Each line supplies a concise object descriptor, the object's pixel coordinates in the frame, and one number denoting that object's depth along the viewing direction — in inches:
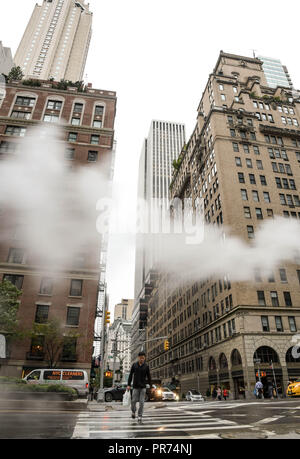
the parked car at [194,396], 1052.5
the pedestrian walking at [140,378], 215.0
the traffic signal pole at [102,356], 610.9
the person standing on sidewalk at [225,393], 1026.1
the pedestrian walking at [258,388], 834.5
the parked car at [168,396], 812.6
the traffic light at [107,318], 626.3
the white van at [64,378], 517.3
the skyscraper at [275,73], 3602.4
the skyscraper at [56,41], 3644.2
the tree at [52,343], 493.1
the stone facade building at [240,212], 1146.7
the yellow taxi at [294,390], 600.1
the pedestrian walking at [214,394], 1208.3
